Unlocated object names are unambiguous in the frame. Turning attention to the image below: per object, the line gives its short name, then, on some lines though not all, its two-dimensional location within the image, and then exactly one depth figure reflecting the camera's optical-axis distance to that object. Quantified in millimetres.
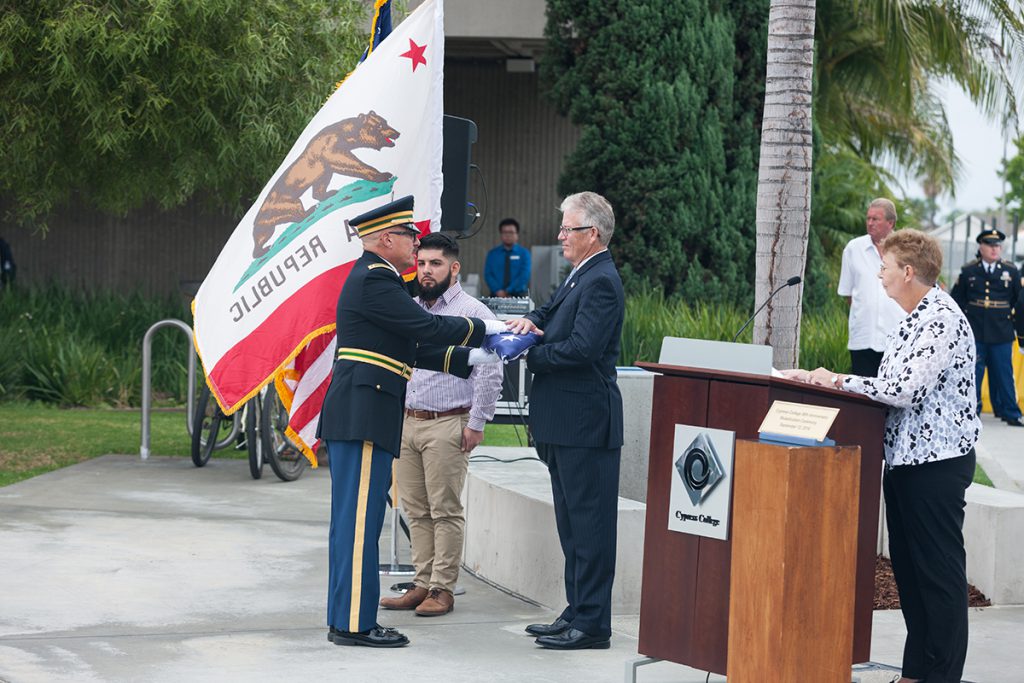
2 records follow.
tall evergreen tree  18094
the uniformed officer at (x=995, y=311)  15070
